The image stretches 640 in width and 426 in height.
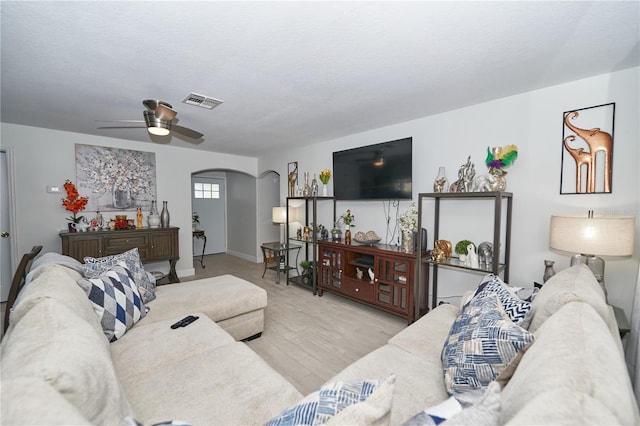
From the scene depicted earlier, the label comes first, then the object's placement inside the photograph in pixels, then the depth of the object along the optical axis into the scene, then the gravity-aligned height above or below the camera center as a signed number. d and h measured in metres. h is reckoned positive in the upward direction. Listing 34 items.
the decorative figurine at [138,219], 4.38 -0.29
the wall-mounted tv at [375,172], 3.26 +0.42
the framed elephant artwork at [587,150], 2.12 +0.45
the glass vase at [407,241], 3.12 -0.45
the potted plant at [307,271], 4.41 -1.16
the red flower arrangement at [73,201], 3.77 +0.01
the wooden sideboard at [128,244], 3.63 -0.63
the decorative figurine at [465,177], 2.70 +0.27
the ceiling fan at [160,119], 2.32 +0.77
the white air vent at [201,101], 2.52 +1.01
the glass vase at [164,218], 4.55 -0.28
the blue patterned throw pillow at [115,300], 1.73 -0.69
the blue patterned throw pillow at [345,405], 0.67 -0.55
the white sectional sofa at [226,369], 0.60 -0.54
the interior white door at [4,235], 3.52 -0.45
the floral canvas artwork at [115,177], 4.04 +0.40
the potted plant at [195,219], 6.67 -0.44
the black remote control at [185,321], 1.95 -0.91
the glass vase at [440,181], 2.90 +0.24
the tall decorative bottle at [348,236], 3.70 -0.48
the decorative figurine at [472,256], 2.62 -0.53
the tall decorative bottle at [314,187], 4.33 +0.25
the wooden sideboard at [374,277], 2.99 -0.94
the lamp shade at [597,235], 1.72 -0.21
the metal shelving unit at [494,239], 2.35 -0.33
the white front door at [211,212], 7.02 -0.27
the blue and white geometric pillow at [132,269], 2.10 -0.55
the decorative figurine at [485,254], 2.53 -0.49
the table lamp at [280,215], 4.87 -0.23
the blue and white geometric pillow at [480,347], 1.06 -0.63
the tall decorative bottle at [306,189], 4.47 +0.23
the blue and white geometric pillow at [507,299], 1.41 -0.55
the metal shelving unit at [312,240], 4.04 -0.62
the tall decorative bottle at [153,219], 4.43 -0.29
